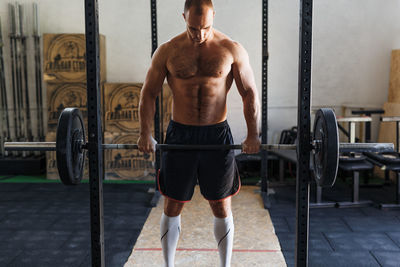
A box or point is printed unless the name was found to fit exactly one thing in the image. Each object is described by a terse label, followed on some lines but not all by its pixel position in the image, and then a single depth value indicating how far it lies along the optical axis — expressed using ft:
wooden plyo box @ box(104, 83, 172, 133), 14.06
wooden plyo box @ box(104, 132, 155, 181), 14.37
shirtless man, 5.70
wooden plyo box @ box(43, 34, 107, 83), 13.94
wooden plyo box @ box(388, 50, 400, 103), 14.05
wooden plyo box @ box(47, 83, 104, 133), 14.19
